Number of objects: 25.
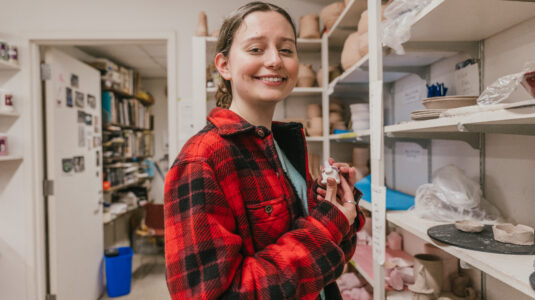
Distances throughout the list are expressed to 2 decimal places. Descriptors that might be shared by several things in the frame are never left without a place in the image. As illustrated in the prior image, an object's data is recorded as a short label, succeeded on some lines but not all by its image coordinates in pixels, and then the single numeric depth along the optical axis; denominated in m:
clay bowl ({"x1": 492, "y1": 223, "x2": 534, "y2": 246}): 0.88
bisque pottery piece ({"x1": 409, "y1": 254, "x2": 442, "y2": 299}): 1.32
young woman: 0.63
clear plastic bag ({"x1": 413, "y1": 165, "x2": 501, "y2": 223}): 1.20
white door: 2.63
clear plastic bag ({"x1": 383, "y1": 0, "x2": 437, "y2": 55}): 1.12
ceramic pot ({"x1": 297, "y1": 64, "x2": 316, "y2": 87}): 2.44
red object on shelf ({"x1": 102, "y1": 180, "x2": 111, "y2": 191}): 3.78
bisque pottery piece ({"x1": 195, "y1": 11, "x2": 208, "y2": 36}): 2.40
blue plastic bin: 3.37
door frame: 2.51
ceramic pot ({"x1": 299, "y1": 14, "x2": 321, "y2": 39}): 2.44
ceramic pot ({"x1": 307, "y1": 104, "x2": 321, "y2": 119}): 2.50
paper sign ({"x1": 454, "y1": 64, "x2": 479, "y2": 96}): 1.32
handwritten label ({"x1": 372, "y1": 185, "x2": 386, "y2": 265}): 1.35
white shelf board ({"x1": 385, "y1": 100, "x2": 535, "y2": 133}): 0.66
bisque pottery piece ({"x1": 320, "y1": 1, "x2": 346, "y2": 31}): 2.25
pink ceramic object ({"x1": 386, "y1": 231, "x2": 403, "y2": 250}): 1.99
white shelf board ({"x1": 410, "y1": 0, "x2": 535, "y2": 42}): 0.98
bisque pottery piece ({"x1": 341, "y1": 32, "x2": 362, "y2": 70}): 1.79
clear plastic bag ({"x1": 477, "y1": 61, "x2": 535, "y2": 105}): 0.82
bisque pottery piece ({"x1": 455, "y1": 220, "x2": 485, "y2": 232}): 0.99
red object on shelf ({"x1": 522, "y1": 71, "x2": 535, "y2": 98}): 0.66
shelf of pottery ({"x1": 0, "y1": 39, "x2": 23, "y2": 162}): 2.32
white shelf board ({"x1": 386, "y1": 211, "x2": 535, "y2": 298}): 0.68
